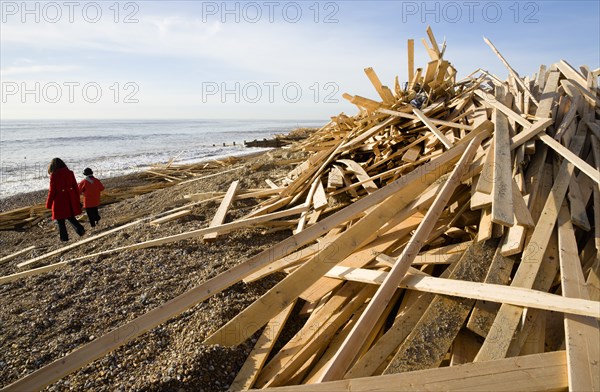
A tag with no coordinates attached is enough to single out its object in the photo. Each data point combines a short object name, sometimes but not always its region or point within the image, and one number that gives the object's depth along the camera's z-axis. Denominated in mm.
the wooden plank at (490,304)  2498
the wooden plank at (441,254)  3189
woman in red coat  7109
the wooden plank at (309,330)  2717
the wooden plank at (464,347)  2427
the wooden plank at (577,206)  3057
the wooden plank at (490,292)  2270
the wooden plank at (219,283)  2020
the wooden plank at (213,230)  4383
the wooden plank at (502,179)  2799
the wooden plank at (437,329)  2354
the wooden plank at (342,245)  2799
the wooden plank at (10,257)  6012
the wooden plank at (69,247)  5367
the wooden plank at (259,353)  2626
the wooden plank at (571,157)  3295
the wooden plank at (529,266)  2326
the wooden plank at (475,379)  2016
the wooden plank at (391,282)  2305
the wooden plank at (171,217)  5737
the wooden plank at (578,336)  1996
